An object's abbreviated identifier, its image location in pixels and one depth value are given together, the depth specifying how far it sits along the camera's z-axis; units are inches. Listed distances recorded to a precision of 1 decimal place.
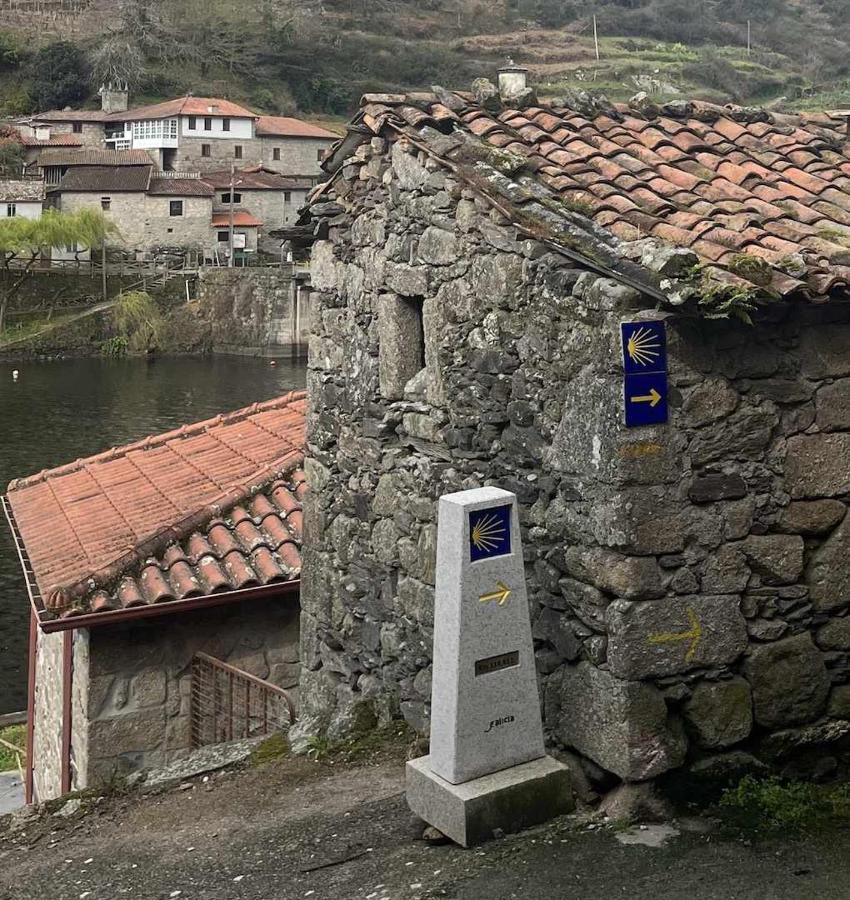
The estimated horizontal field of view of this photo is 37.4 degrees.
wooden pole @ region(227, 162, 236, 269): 2467.5
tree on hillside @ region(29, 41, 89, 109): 3164.4
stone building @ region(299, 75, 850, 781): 178.1
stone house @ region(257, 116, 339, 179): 2918.3
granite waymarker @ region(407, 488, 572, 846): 177.2
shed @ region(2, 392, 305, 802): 287.6
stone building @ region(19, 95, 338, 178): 2810.0
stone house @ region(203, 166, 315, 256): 2620.6
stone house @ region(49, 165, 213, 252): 2502.5
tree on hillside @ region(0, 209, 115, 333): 2272.4
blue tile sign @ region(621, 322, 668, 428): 174.2
